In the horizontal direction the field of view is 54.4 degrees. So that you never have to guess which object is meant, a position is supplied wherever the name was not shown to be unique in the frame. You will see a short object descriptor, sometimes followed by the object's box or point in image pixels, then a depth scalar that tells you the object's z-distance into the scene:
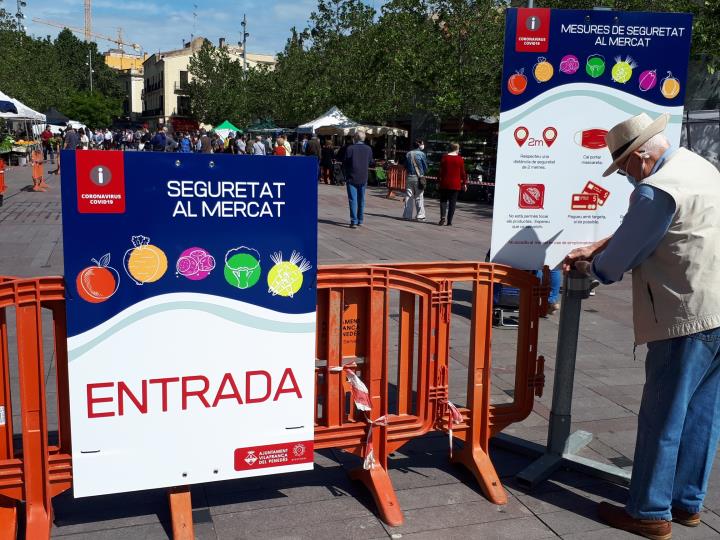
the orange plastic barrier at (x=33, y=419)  3.00
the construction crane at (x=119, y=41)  176.88
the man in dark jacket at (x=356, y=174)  14.45
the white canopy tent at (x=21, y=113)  20.11
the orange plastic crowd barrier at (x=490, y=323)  3.79
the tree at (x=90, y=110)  76.88
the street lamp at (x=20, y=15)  46.19
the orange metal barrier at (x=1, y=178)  15.10
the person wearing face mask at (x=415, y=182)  16.34
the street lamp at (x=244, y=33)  59.17
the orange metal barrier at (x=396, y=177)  23.55
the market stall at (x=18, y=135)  20.11
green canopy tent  41.97
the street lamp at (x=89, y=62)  103.34
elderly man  3.14
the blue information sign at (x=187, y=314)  2.99
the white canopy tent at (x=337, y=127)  27.94
